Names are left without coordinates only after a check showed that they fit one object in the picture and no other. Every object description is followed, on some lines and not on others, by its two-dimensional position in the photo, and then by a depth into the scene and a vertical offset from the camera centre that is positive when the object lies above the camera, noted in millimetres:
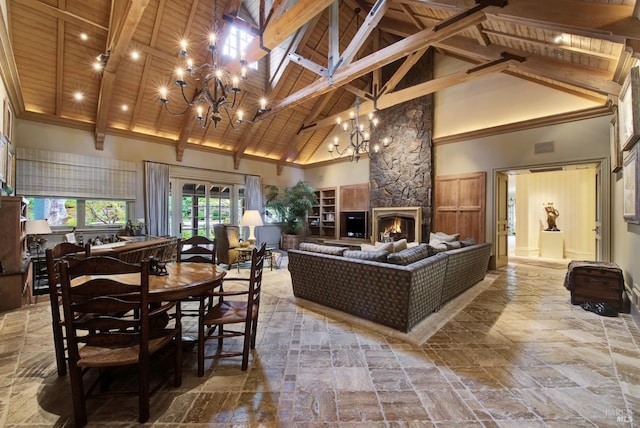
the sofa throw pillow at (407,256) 2990 -530
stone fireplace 7055 +1271
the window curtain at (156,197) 6621 +397
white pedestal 7301 -974
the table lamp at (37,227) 4000 -198
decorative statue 7512 -208
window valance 5172 +824
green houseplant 8922 +197
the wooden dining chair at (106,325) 1559 -663
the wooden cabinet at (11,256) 3439 -551
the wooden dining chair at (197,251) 3025 -435
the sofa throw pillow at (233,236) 6148 -568
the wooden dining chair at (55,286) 1814 -495
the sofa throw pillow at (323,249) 3557 -518
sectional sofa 2873 -846
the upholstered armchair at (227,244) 6035 -729
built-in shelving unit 9594 -159
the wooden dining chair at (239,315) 2151 -898
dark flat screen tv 8641 -470
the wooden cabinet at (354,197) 8605 +470
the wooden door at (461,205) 6316 +139
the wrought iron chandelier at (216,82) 2968 +1634
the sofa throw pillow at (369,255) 3143 -534
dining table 1843 -536
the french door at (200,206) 7348 +191
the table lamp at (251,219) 5797 -148
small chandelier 6446 +2383
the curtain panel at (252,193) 8693 +642
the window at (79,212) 5461 +43
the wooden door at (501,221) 6152 -257
